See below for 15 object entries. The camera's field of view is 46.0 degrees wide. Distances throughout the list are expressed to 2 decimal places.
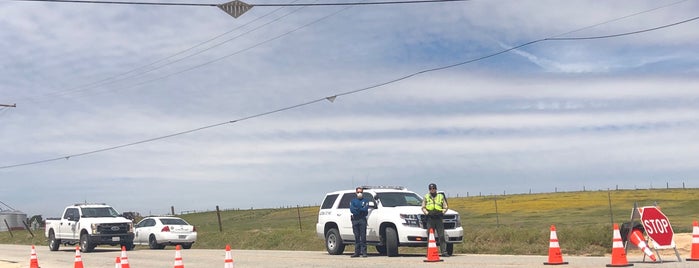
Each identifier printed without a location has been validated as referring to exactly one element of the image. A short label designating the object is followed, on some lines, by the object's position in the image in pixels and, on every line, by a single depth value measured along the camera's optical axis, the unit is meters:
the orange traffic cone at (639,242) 15.09
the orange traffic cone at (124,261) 15.00
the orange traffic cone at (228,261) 13.30
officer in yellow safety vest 19.28
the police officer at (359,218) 20.32
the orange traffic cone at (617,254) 14.21
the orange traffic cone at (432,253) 17.66
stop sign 14.84
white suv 19.98
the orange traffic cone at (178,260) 13.93
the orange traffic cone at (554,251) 15.39
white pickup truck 30.72
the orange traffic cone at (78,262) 16.72
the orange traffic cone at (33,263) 20.00
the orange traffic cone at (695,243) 14.86
